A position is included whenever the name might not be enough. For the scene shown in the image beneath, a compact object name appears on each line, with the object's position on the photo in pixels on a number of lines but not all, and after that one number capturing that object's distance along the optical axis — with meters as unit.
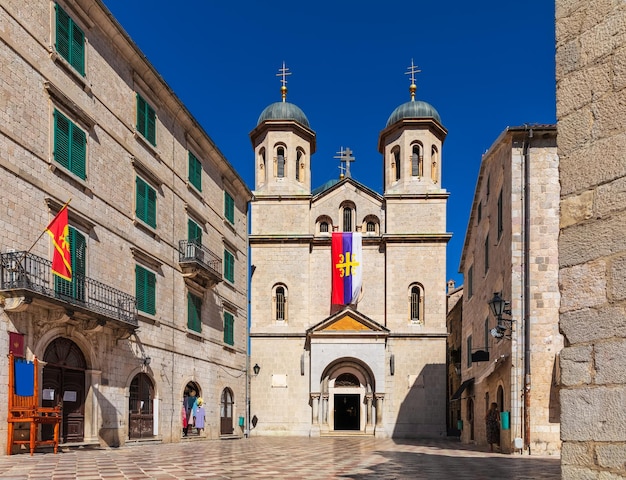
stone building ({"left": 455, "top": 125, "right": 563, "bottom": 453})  18.39
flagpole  14.46
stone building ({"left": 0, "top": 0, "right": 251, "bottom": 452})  15.44
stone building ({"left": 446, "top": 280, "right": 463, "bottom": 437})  44.14
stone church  35.72
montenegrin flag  14.80
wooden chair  14.39
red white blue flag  36.53
